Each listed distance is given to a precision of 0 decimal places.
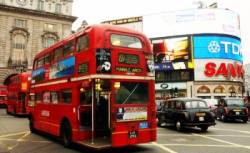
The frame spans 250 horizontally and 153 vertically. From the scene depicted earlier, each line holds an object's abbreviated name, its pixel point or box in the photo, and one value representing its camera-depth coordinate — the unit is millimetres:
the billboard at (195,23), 62906
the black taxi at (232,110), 23469
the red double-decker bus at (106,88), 10617
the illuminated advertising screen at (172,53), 62844
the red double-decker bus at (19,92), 28500
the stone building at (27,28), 59000
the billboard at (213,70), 62188
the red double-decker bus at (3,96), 49250
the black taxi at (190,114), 16656
